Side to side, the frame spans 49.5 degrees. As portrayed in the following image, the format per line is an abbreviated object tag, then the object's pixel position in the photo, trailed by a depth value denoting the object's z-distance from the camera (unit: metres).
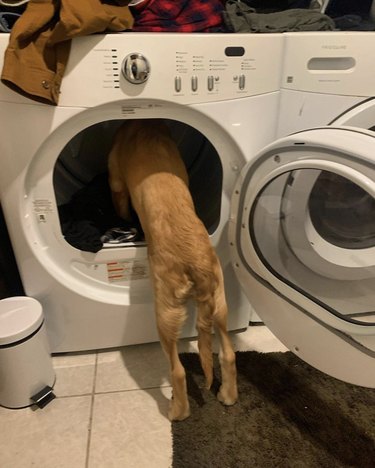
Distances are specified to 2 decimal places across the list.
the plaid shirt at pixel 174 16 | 0.87
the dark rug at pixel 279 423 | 0.92
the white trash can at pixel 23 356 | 0.96
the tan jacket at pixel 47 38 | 0.73
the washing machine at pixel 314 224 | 0.83
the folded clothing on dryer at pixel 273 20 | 0.90
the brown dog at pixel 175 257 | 0.87
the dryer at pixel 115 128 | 0.81
